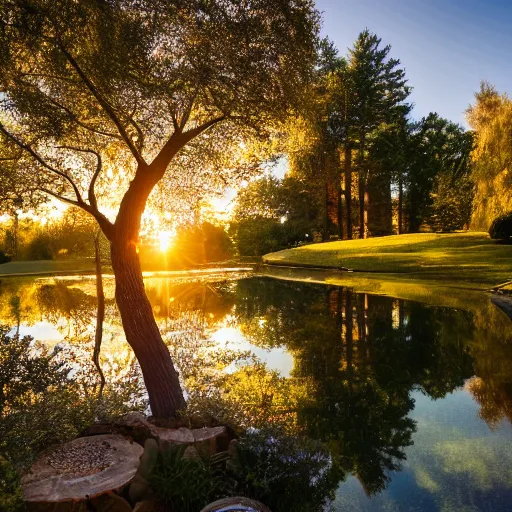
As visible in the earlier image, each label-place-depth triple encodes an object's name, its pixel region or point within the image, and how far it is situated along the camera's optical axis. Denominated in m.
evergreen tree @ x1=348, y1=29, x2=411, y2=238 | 52.12
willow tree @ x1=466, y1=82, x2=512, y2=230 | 29.41
